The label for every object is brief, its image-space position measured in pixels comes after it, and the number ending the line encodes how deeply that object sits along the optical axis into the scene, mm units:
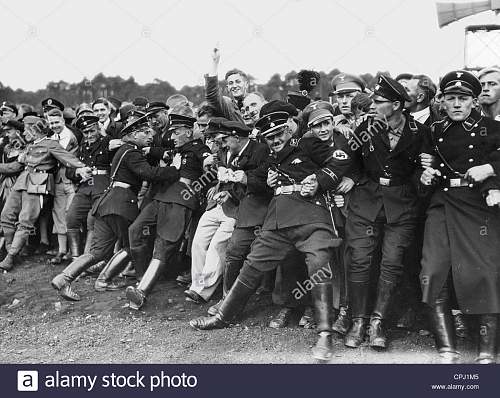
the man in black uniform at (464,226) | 4270
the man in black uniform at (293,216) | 4758
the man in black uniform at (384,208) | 4668
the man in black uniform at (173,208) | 5914
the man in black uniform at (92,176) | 6898
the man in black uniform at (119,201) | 6098
